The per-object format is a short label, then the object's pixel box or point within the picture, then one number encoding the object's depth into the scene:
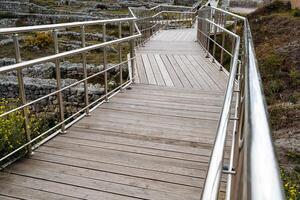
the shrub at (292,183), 3.24
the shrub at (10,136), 3.06
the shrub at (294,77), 7.87
